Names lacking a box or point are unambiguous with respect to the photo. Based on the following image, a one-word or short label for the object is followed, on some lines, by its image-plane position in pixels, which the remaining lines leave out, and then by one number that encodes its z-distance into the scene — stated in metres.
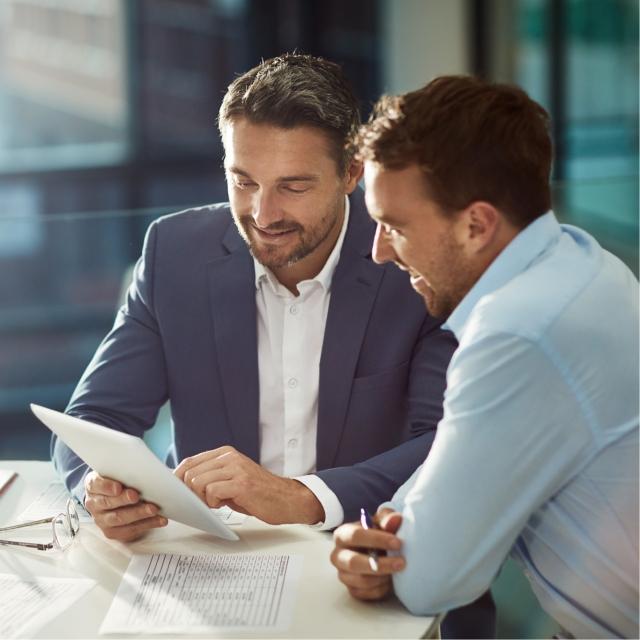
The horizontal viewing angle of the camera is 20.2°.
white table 1.62
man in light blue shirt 1.58
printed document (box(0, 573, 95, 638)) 1.63
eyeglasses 1.80
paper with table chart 1.62
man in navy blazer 2.02
